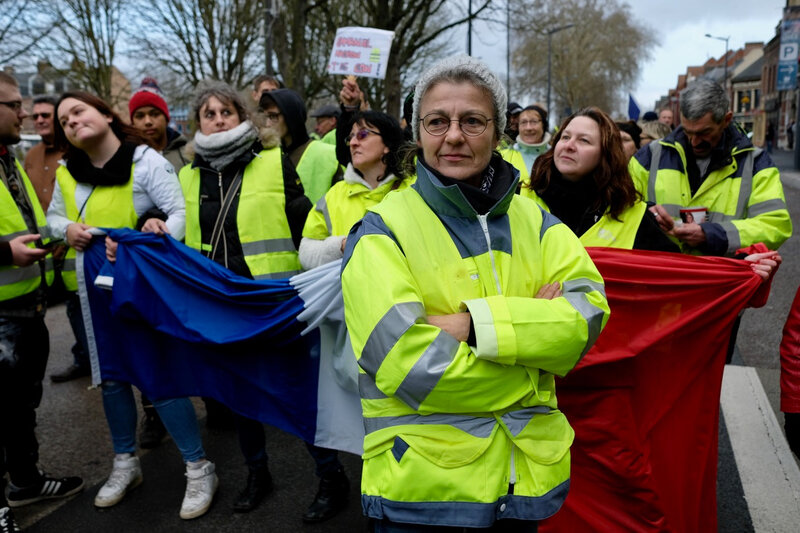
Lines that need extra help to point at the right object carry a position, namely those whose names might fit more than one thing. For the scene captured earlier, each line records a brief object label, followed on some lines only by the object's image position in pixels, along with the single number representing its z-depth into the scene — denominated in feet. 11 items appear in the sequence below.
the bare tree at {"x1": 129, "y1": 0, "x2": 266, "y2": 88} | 73.41
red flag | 8.71
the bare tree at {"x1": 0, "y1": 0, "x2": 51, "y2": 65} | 54.24
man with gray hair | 10.52
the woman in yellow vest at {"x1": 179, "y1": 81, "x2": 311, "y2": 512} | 11.44
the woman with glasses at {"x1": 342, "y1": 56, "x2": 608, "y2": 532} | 5.41
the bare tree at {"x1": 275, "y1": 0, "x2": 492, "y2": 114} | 43.83
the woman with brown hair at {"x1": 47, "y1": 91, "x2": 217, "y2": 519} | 11.41
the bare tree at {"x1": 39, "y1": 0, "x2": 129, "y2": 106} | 72.69
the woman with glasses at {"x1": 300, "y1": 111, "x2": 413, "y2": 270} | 10.87
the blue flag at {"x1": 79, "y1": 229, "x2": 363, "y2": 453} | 10.26
